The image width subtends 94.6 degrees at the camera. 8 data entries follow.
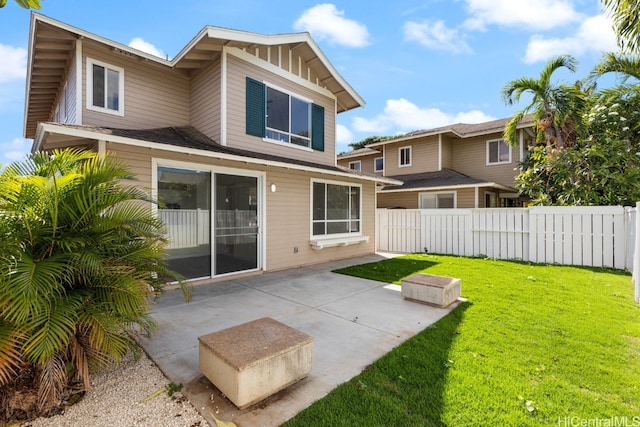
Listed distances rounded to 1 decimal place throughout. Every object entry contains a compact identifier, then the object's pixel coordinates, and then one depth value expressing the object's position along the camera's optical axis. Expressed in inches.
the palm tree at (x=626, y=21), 185.9
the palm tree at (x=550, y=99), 422.9
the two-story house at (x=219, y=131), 242.5
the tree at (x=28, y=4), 65.3
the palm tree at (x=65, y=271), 86.5
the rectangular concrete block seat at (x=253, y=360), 96.7
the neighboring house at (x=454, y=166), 565.9
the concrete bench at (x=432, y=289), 198.8
